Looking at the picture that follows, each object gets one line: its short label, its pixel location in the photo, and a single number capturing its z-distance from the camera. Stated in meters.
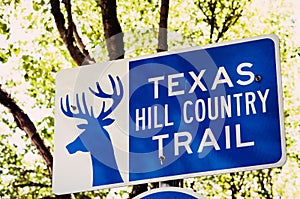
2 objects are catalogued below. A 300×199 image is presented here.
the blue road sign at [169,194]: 5.38
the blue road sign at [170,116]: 5.45
